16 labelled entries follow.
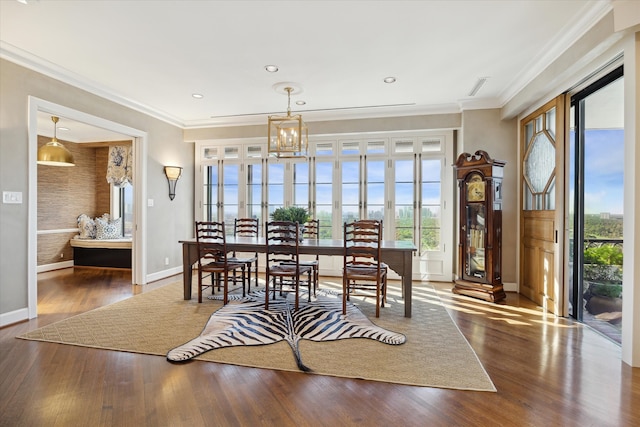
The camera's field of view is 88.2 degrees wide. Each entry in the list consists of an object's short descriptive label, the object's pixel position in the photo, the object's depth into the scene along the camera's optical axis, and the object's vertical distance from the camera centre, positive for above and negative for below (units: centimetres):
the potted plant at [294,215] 392 -3
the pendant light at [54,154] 526 +92
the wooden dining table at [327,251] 361 -44
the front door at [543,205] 368 +12
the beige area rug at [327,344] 237 -114
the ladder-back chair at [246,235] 454 -42
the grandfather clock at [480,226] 438 -17
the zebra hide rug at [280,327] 285 -112
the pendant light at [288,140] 393 +87
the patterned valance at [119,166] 704 +97
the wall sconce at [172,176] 579 +64
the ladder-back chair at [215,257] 400 -57
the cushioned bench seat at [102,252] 648 -83
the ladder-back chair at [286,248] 370 -40
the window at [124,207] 748 +10
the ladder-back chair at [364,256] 352 -48
